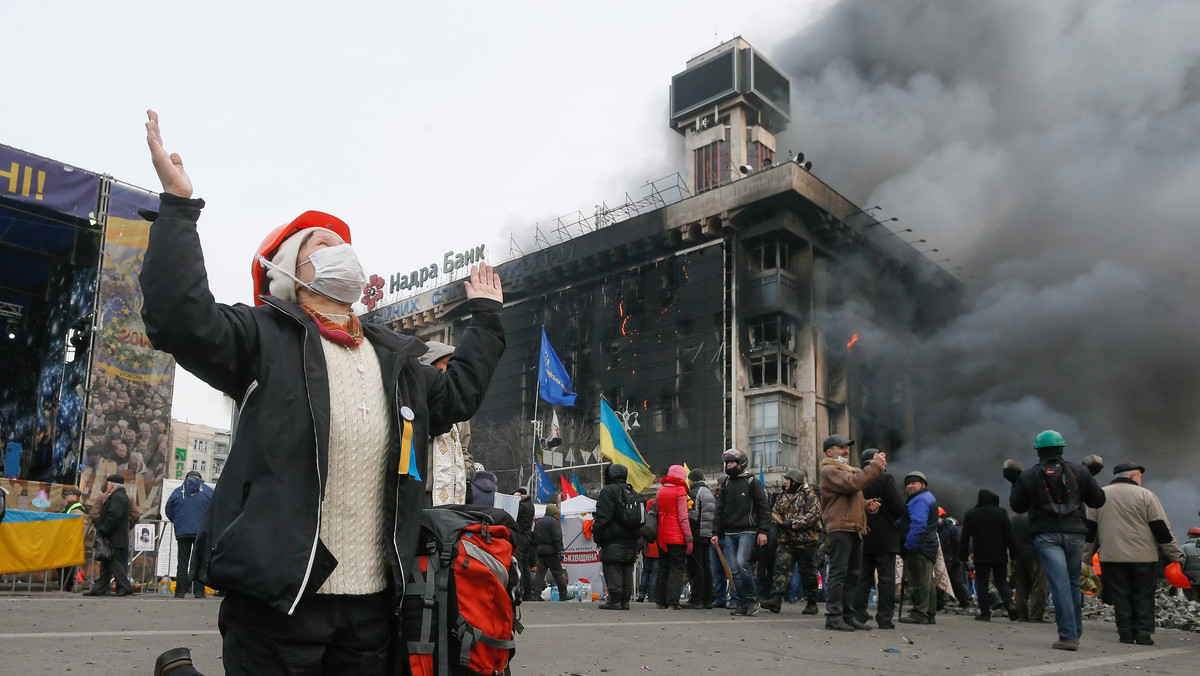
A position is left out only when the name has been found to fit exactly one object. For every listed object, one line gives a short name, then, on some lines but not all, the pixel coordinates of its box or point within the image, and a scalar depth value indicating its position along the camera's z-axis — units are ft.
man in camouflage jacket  35.29
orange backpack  7.22
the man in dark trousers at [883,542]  28.58
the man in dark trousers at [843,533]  26.66
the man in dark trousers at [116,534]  38.78
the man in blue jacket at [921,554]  32.70
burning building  165.27
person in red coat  36.50
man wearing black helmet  33.65
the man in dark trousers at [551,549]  47.67
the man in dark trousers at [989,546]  37.45
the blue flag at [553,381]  70.59
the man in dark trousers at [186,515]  39.22
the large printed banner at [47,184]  52.01
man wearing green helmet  25.08
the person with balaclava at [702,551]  37.63
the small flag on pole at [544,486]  79.57
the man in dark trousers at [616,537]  35.70
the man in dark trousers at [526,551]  39.50
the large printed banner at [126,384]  56.08
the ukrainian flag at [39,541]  37.42
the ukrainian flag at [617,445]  58.39
